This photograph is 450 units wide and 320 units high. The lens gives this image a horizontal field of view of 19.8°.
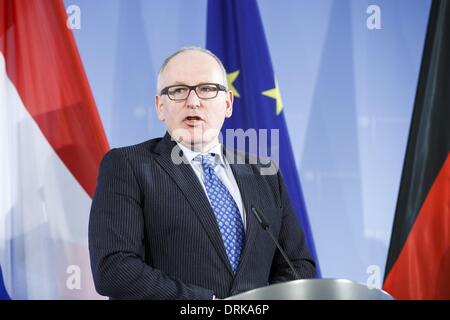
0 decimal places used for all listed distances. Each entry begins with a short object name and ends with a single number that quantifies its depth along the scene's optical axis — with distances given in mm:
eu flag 3310
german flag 3318
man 2461
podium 2196
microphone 2466
